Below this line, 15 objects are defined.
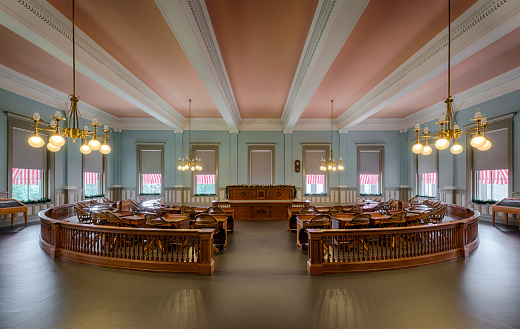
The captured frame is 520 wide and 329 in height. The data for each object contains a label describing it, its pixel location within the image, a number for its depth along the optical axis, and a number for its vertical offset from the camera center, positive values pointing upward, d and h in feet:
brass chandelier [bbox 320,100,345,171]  31.14 +0.07
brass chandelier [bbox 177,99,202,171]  32.14 +0.11
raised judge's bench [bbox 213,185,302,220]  31.12 -4.79
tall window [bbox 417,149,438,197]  35.86 -1.57
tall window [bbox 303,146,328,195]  42.01 -1.30
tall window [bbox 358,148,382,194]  42.27 -1.15
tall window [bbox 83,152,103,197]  35.39 -1.31
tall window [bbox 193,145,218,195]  41.88 -1.45
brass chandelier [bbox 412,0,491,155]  12.60 +1.55
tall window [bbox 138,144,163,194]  41.91 -0.73
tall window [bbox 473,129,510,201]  26.14 -0.54
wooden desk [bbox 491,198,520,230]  22.86 -4.18
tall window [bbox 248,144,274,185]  41.70 +0.11
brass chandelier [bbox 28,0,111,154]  12.12 +1.61
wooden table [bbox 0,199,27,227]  22.17 -4.01
